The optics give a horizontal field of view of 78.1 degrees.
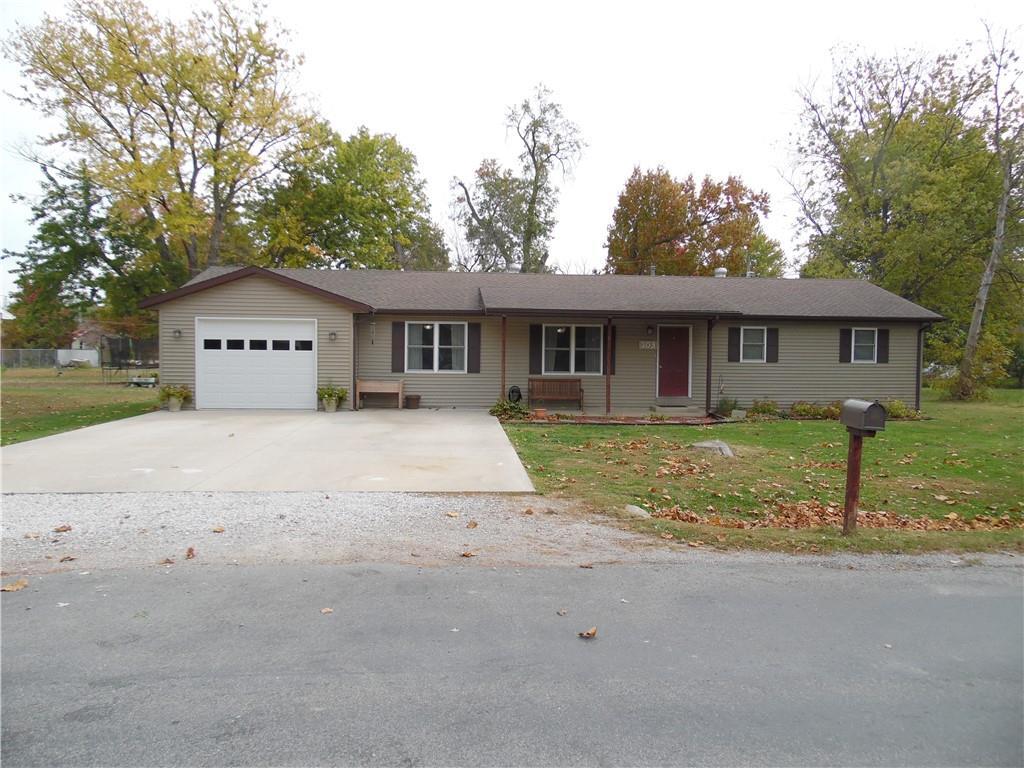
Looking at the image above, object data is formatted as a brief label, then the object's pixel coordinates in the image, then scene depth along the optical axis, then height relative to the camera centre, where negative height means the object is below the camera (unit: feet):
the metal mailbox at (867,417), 17.69 -1.21
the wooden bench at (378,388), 54.95 -1.53
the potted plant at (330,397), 52.85 -2.27
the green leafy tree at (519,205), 114.42 +32.48
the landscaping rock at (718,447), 33.38 -4.09
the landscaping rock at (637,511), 20.77 -4.64
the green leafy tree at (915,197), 82.53 +25.60
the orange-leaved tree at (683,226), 122.11 +28.89
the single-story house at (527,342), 53.26 +2.73
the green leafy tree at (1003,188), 74.18 +22.74
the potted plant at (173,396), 51.65 -2.23
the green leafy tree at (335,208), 95.09 +24.92
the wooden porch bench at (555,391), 56.08 -1.70
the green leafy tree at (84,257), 84.53 +15.09
